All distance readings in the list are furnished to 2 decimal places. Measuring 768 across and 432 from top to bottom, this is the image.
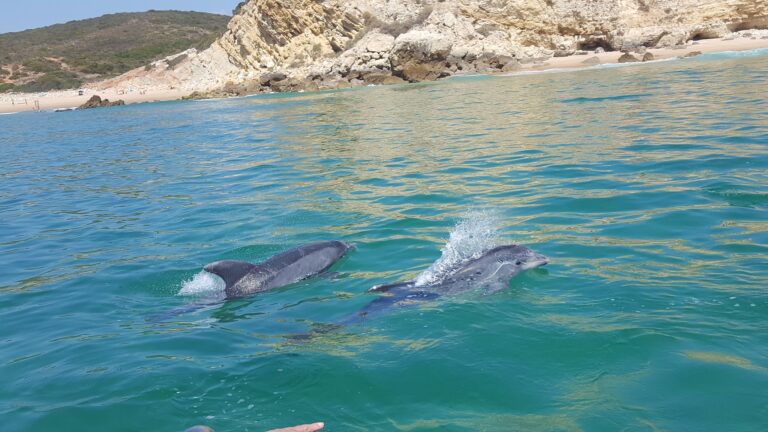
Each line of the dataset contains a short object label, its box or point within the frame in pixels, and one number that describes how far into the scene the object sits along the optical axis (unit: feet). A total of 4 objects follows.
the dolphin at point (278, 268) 23.27
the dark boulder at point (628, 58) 125.86
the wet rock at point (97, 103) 190.60
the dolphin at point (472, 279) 20.99
